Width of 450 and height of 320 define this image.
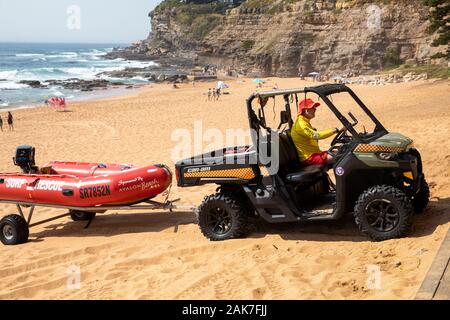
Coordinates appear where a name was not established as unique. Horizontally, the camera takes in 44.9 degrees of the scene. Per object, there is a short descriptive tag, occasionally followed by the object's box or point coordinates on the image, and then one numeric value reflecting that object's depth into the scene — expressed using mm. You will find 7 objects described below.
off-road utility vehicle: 6359
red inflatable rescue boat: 8164
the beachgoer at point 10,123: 25344
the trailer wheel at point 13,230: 8461
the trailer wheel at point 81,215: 9508
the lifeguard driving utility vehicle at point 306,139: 7125
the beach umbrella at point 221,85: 40719
